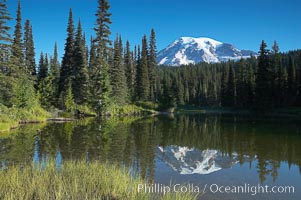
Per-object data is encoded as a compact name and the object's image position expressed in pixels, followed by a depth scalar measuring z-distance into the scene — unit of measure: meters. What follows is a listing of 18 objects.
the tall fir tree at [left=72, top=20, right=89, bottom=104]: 57.03
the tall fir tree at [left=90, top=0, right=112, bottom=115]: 53.94
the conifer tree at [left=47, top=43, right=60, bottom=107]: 54.72
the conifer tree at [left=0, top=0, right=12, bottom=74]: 30.12
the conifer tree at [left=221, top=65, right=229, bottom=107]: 98.19
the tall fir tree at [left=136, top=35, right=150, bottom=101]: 80.06
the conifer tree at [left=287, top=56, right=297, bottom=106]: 72.12
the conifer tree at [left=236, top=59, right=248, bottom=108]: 81.96
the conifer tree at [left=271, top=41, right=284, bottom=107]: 68.69
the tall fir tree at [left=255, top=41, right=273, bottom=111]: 63.50
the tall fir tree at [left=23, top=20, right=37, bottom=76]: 64.94
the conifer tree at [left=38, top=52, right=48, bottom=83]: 66.12
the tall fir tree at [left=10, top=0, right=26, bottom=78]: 54.78
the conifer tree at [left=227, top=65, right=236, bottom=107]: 94.38
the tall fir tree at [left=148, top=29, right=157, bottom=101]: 89.57
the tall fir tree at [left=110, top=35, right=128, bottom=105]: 61.22
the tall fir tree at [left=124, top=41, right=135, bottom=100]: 82.65
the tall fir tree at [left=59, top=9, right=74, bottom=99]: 59.66
